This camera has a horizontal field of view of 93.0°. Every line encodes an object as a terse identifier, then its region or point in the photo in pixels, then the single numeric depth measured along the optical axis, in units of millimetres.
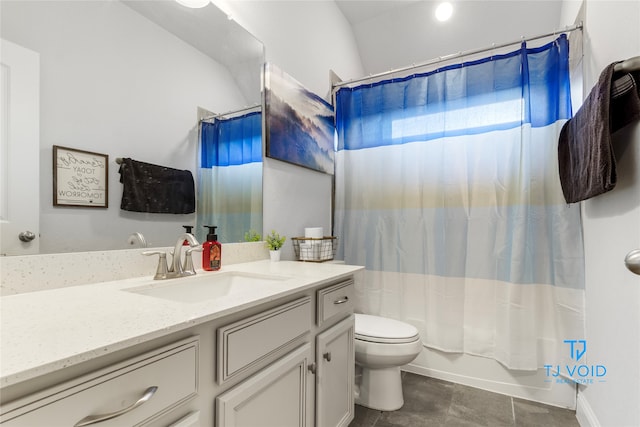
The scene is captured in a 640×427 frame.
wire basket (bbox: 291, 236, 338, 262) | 1778
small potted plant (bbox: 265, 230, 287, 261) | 1587
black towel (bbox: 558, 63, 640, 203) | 1043
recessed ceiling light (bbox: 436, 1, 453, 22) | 2193
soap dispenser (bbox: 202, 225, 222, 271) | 1261
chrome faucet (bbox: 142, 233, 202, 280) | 1058
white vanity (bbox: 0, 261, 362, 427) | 467
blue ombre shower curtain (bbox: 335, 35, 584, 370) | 1740
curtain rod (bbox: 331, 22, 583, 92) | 1704
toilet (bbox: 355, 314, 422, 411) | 1590
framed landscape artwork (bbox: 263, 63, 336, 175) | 1668
